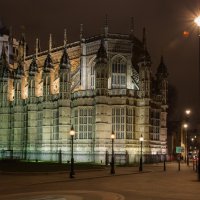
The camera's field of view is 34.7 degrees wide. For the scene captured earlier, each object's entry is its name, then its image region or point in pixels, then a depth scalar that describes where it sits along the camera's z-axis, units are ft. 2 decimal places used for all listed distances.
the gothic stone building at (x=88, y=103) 131.75
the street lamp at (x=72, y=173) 75.74
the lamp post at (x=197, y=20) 56.95
